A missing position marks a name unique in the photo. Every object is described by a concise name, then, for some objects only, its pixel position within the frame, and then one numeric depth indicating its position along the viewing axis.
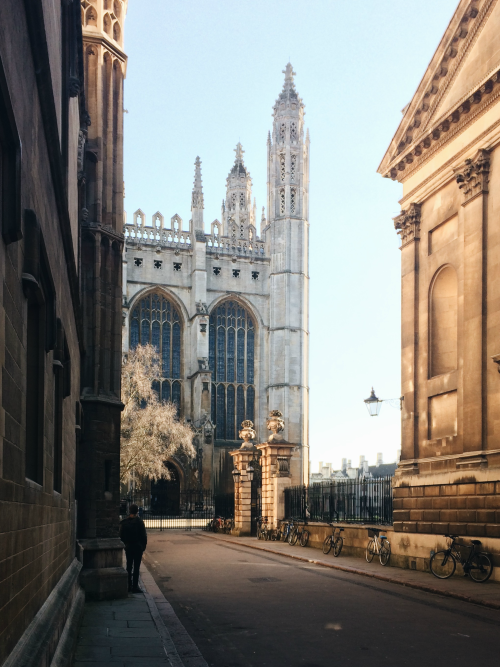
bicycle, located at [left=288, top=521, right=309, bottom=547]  25.38
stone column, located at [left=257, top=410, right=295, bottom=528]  29.06
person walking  13.89
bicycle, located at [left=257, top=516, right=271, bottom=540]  29.15
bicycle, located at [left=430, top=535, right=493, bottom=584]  15.11
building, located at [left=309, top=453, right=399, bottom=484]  116.50
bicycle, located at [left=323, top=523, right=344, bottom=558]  21.39
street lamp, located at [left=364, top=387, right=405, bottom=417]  19.50
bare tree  38.41
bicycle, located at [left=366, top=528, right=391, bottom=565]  18.75
